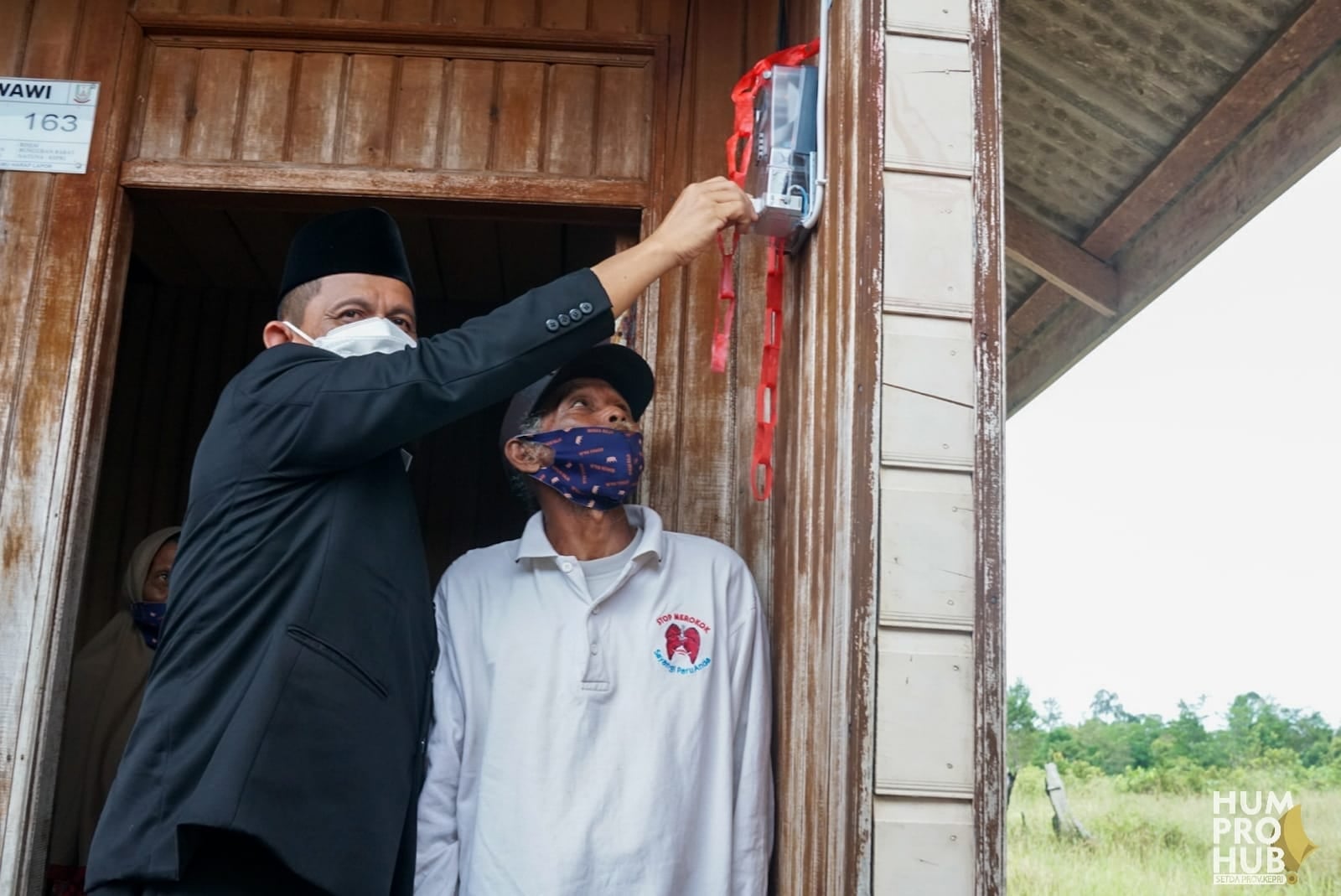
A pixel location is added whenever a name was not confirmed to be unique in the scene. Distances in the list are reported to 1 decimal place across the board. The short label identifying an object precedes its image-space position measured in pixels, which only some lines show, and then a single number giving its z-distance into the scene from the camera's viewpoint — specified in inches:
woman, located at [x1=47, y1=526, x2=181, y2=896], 135.3
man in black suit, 67.9
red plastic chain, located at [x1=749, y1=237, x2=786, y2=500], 89.2
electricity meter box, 84.4
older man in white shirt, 82.3
